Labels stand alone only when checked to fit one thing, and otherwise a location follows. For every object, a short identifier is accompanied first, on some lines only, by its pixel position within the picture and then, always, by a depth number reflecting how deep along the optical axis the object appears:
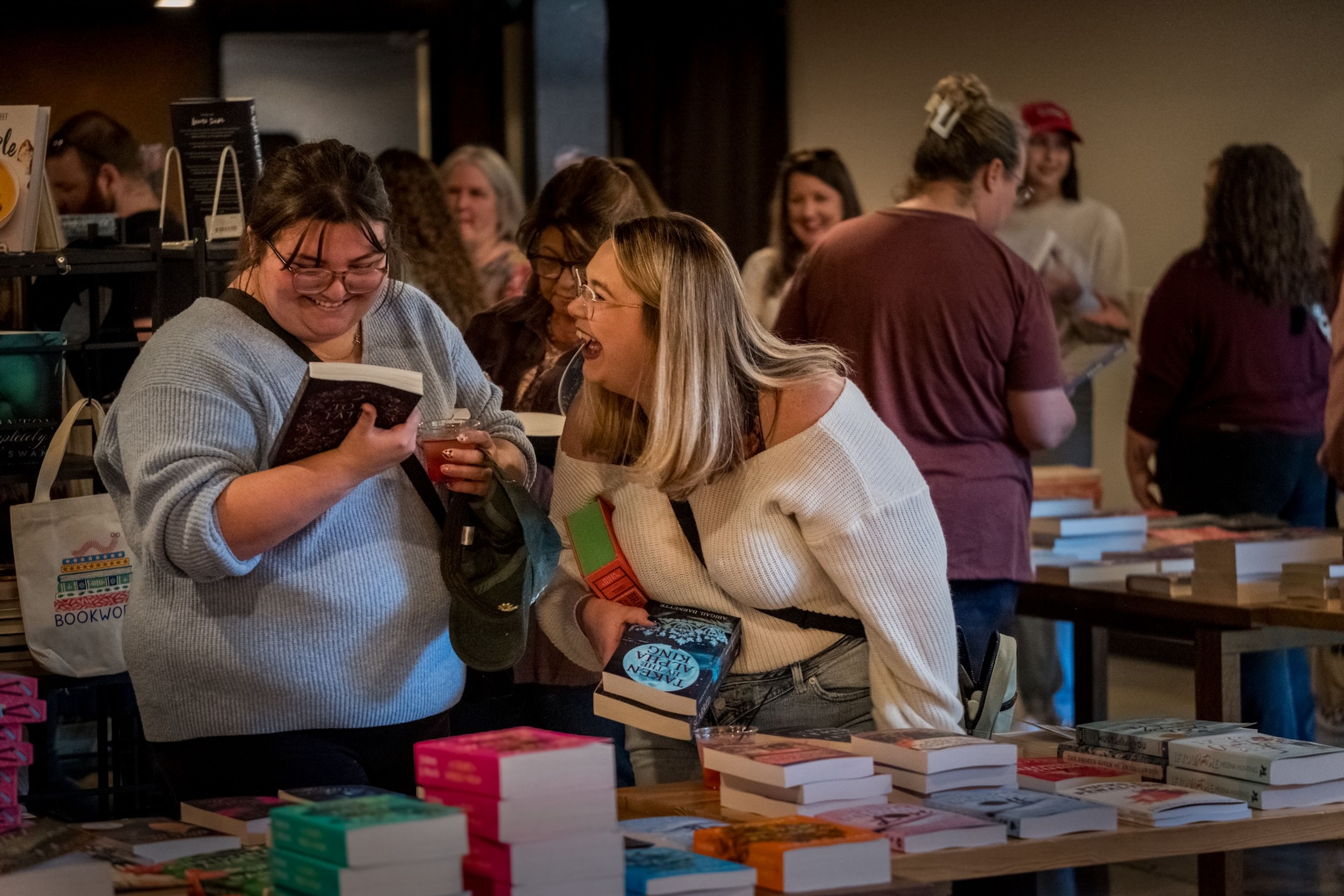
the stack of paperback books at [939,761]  4.19
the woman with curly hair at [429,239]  8.45
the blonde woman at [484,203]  11.01
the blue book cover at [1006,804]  3.96
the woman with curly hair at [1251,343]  9.40
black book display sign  6.44
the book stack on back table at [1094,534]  8.27
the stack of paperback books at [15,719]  4.28
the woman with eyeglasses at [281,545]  4.20
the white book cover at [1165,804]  4.14
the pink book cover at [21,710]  4.41
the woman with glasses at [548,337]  6.08
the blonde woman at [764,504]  4.73
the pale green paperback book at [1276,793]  4.33
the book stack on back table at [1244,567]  7.05
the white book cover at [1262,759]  4.34
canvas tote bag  5.90
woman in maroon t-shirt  6.93
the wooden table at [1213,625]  6.86
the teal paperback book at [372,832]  3.14
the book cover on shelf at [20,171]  6.17
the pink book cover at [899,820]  3.85
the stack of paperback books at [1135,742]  4.65
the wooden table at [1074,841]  3.80
